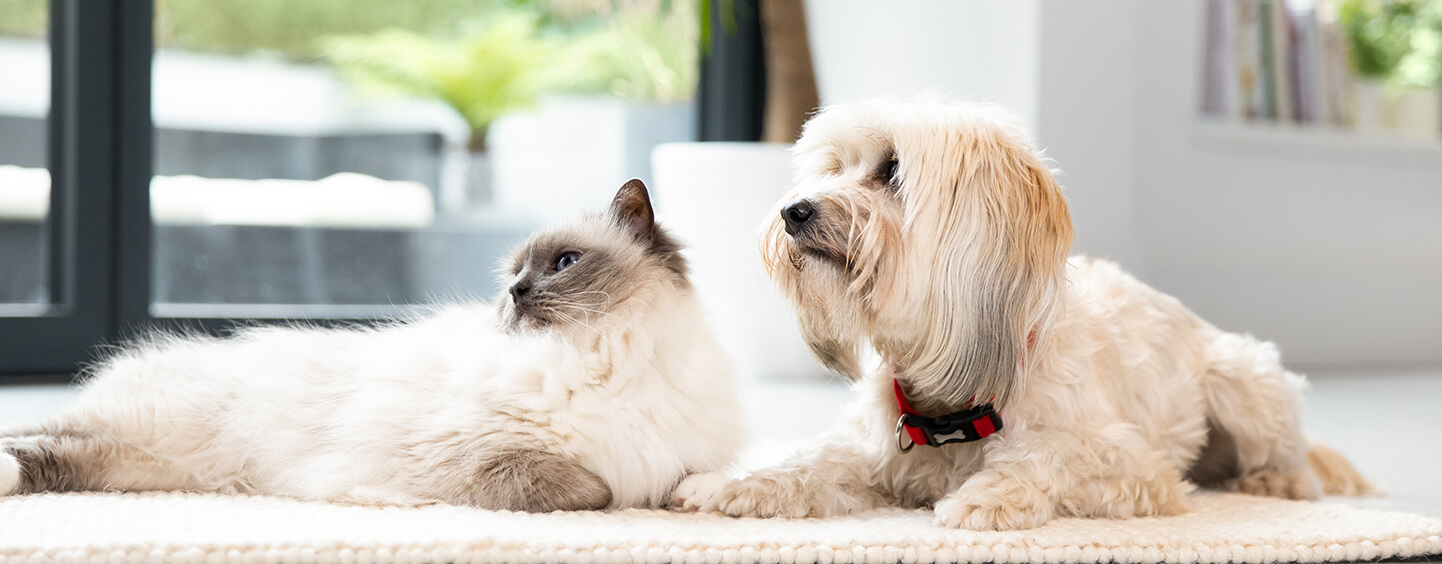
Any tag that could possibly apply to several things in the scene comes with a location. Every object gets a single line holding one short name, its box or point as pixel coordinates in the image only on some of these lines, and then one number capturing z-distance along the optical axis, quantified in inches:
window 124.6
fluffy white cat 53.1
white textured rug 43.3
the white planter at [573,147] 162.1
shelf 162.1
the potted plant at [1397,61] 184.4
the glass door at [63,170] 122.7
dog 51.7
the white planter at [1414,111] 195.2
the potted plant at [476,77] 157.2
